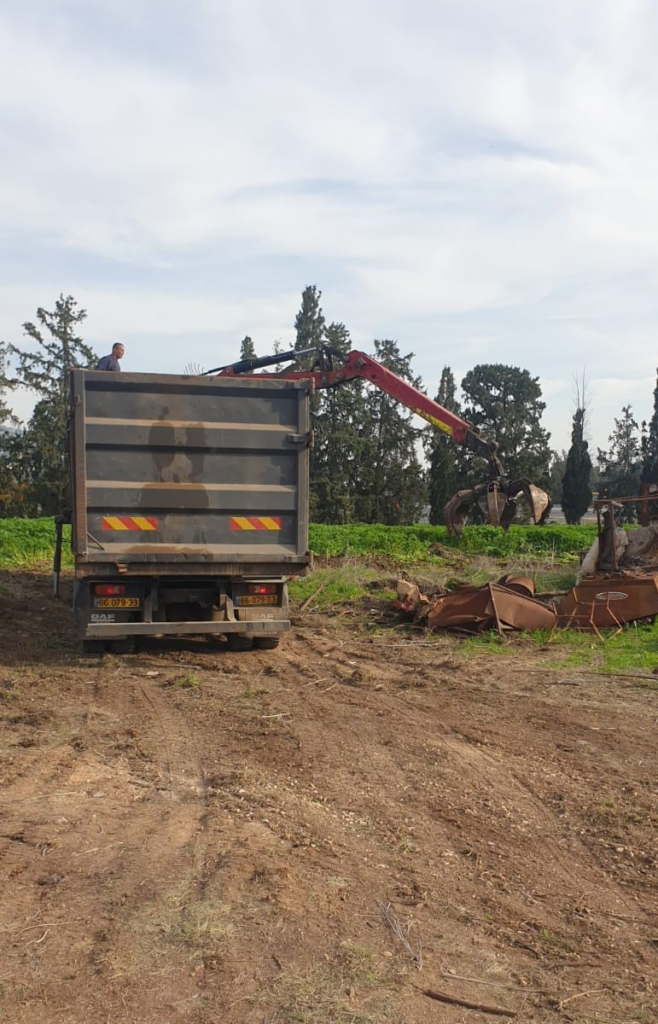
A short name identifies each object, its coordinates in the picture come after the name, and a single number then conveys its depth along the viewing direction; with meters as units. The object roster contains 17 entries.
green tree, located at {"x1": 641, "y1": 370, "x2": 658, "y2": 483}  43.25
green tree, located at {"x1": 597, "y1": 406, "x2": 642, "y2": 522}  52.81
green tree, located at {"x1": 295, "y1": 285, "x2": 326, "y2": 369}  47.00
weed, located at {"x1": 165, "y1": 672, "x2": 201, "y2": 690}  8.88
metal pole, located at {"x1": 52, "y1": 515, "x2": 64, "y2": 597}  11.71
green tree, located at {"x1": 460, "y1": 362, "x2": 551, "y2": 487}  47.06
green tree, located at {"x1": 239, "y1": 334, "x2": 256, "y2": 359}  47.12
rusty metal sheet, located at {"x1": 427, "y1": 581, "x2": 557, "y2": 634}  12.23
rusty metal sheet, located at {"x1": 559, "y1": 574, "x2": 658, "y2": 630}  12.20
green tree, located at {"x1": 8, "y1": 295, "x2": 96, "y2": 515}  39.88
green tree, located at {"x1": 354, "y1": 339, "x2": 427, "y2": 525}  46.09
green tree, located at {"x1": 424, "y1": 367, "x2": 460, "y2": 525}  43.88
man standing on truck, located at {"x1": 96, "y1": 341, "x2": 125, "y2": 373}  10.48
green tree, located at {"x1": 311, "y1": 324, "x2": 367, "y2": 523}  44.03
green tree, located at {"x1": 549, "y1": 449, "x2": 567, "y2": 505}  56.39
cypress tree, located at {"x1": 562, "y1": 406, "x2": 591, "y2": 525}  45.47
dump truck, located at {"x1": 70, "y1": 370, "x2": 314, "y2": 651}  9.43
